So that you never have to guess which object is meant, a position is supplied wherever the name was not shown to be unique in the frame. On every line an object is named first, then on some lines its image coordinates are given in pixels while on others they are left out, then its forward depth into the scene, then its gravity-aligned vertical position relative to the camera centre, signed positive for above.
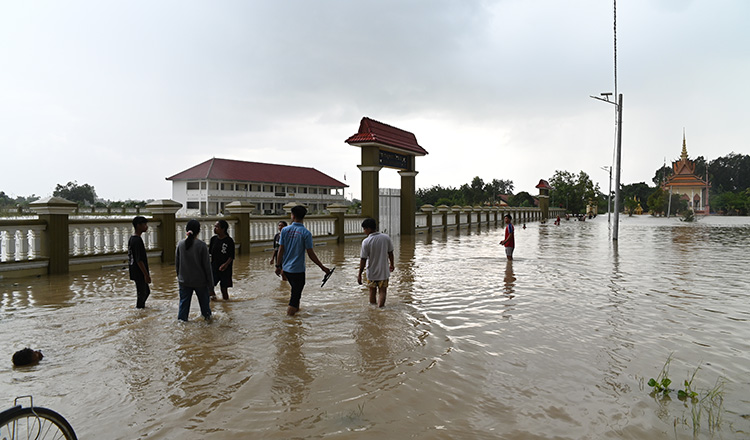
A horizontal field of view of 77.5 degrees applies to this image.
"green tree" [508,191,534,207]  91.83 +2.37
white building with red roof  60.97 +3.64
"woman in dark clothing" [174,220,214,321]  6.42 -0.80
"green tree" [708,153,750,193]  105.00 +8.45
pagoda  82.25 +4.15
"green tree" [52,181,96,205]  70.25 +3.15
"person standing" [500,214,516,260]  14.06 -0.88
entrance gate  21.89 +2.60
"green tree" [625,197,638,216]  98.03 +1.35
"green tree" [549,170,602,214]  79.31 +3.16
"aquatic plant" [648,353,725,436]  3.79 -1.70
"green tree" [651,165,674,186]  121.51 +9.64
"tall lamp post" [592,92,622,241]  23.47 +3.32
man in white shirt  7.44 -0.73
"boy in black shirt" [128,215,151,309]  6.97 -0.72
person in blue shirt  6.97 -0.62
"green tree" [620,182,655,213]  120.62 +5.24
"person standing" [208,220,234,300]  7.84 -0.65
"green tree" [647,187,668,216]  79.31 +1.38
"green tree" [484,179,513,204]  94.38 +5.45
